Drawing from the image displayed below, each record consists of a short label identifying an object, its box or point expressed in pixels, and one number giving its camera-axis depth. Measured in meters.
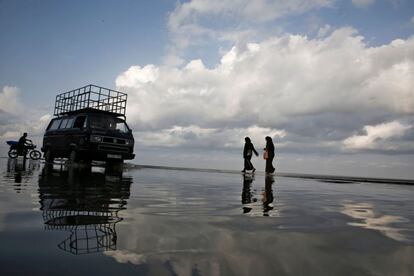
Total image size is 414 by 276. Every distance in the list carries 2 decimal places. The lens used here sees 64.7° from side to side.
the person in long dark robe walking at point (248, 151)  15.48
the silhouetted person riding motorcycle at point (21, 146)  23.67
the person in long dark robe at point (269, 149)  14.97
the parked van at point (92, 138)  13.38
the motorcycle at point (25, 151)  23.73
